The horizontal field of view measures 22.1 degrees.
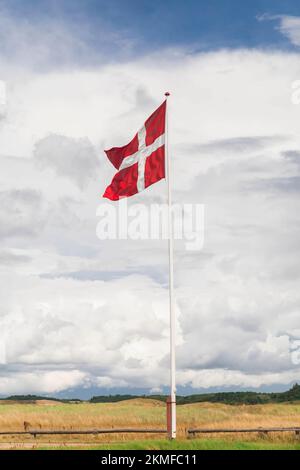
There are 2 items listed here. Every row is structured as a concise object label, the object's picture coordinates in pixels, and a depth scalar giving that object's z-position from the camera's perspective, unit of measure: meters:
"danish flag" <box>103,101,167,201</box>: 33.78
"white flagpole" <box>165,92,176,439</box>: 30.61
